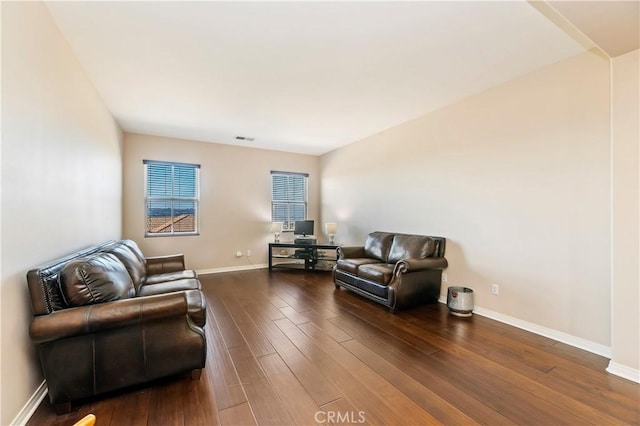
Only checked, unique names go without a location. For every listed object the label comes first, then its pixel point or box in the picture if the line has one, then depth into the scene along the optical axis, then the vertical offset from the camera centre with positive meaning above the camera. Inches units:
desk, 221.6 -35.9
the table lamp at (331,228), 227.9 -12.7
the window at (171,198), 197.5 +11.9
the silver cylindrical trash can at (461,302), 124.4 -41.8
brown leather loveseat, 131.1 -30.7
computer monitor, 235.6 -12.4
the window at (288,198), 247.0 +14.8
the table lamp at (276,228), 229.9 -12.8
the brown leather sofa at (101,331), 64.1 -30.8
